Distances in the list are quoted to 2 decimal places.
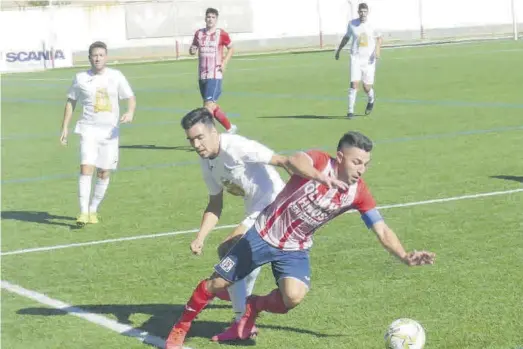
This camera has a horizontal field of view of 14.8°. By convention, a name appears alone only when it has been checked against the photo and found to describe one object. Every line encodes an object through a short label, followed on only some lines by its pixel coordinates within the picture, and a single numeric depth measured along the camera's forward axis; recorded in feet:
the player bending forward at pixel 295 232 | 45.41
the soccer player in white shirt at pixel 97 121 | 81.46
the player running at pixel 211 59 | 124.48
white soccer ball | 45.66
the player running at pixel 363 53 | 140.85
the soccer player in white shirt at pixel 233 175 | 47.46
